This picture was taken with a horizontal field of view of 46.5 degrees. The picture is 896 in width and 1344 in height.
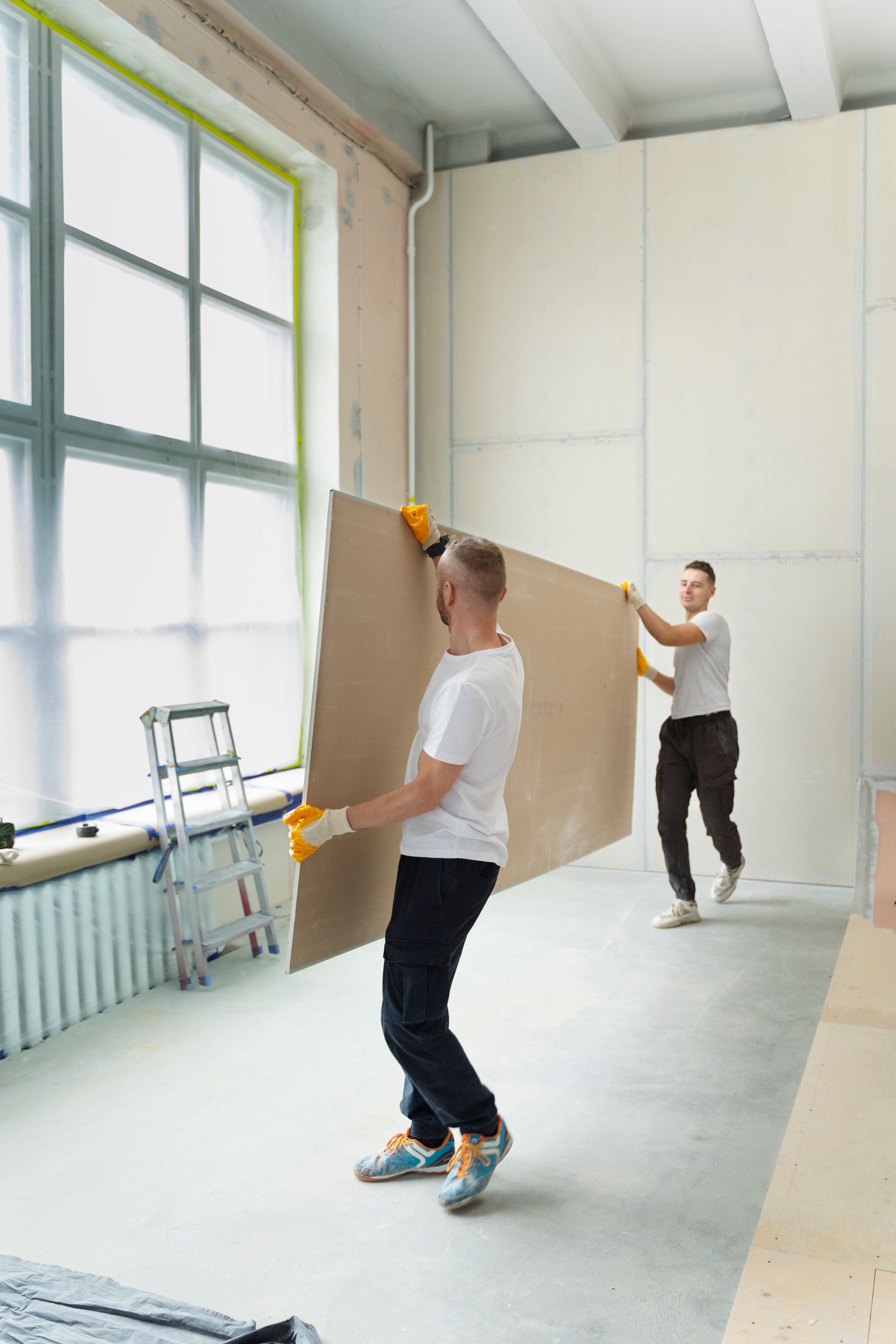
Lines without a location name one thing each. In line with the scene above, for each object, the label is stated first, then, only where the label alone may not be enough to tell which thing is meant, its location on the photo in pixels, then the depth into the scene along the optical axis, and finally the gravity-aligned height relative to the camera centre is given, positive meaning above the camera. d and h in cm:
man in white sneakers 435 -48
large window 331 +74
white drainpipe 564 +147
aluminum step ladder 362 -75
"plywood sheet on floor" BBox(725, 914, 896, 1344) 186 -123
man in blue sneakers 211 -44
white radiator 308 -102
